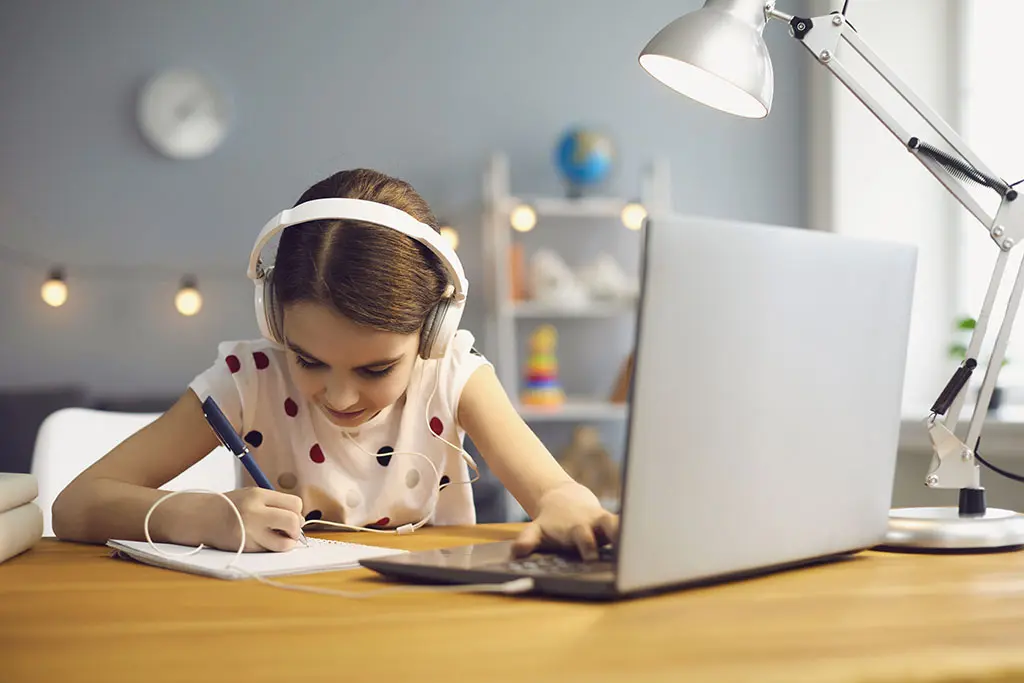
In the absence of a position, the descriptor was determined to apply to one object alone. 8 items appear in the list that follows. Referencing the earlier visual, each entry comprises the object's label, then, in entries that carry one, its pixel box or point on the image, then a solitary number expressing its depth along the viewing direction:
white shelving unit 3.79
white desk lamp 1.03
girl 0.98
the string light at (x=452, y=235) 3.93
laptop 0.65
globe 3.86
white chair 1.47
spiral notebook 0.82
